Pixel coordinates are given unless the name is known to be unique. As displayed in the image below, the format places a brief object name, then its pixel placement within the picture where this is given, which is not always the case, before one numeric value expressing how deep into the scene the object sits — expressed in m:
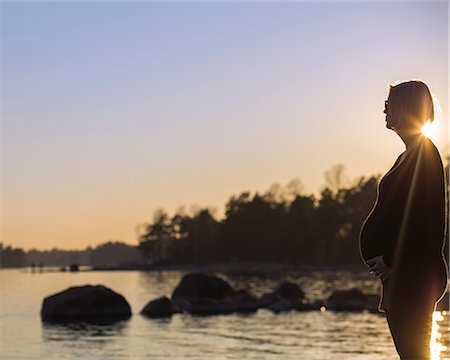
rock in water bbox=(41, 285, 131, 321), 31.83
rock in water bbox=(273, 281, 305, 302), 39.81
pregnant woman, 4.07
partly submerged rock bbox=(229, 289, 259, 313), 36.25
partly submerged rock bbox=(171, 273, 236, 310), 38.09
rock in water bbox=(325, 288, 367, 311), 36.69
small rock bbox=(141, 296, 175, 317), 33.81
